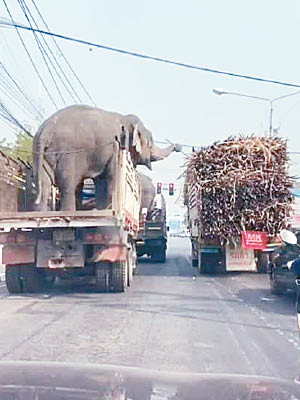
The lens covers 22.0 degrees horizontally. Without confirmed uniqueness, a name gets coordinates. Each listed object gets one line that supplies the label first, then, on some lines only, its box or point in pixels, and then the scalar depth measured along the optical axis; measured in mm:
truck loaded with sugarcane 20781
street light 30877
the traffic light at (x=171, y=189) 35778
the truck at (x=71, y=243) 15203
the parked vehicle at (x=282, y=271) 14750
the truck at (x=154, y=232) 30984
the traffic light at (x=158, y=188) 32769
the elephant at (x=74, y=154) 16062
